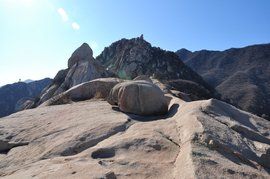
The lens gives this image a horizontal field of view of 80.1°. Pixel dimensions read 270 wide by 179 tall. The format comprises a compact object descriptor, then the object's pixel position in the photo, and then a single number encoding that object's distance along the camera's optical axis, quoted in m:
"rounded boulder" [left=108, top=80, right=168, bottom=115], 3.65
